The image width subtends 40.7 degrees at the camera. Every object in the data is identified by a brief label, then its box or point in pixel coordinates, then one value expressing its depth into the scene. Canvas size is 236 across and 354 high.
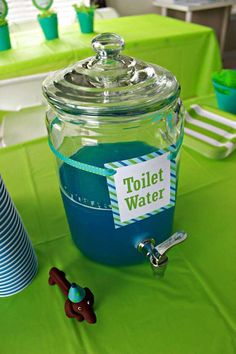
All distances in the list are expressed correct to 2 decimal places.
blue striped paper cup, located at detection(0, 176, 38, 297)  0.42
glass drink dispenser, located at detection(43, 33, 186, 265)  0.41
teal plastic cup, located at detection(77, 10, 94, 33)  1.85
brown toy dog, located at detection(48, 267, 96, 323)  0.42
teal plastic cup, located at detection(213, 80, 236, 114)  0.92
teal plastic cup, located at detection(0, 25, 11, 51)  1.64
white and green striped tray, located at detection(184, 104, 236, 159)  0.76
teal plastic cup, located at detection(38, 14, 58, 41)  1.77
